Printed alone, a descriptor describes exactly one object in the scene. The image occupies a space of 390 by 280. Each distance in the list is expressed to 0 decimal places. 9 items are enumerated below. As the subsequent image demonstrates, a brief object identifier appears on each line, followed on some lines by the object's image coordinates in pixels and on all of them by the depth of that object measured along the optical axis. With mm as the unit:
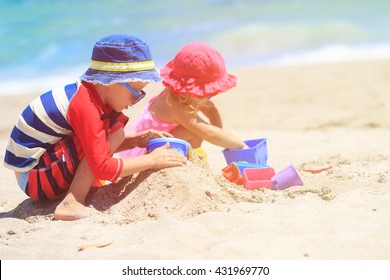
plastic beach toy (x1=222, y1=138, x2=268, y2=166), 7270
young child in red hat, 7234
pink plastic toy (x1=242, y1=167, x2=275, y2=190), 6578
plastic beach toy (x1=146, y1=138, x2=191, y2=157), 6305
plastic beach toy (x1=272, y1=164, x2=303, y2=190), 6746
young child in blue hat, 5711
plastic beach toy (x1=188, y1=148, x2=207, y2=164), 6461
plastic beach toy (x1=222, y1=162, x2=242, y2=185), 6656
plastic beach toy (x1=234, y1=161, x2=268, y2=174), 6748
